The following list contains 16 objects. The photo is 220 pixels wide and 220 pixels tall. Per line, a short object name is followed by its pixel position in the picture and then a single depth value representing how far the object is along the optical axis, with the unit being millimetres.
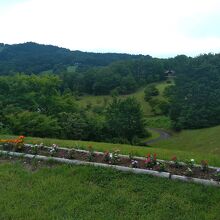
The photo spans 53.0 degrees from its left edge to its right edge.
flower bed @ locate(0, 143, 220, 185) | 4780
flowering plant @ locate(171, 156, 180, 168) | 5059
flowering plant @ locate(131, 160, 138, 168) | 5093
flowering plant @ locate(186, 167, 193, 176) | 4723
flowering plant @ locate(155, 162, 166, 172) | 4889
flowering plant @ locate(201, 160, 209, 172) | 4895
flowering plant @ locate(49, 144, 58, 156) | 5806
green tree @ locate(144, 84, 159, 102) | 48864
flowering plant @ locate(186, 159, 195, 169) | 4997
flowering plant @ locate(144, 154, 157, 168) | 5045
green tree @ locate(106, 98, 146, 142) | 31688
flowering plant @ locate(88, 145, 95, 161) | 5466
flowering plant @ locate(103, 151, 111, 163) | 5373
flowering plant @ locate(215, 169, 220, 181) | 4576
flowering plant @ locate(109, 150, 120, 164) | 5287
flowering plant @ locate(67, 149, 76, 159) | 5631
